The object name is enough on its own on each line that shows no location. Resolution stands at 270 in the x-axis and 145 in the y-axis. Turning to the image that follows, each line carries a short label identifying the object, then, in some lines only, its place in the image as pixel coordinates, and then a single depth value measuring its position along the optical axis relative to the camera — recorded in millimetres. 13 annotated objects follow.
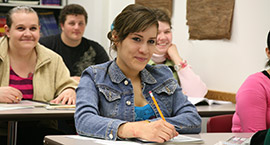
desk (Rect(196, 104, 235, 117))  3988
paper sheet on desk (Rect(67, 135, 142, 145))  2220
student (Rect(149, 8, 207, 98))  5032
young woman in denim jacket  2576
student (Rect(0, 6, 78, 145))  4214
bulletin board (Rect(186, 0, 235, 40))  5049
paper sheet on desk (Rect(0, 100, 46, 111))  3594
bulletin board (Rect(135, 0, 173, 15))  6043
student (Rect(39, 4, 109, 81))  6512
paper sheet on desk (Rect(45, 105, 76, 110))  3644
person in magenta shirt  3303
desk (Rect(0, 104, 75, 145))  3309
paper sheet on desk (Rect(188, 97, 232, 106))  4432
